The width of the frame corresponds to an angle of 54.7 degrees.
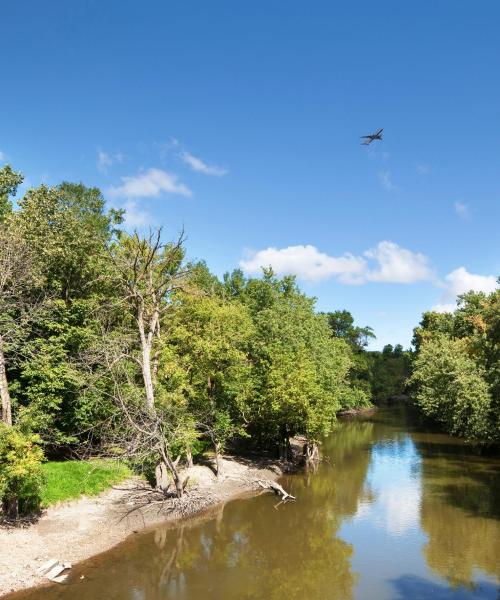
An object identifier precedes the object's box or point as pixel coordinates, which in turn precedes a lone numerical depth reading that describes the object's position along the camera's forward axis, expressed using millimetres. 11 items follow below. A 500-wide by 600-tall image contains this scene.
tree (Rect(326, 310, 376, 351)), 104375
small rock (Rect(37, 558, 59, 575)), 20516
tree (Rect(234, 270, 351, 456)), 38188
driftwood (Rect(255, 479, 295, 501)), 33031
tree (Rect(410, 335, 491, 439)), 41844
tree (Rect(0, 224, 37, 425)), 27188
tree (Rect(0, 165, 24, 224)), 33844
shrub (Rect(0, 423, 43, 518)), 21922
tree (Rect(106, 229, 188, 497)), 28406
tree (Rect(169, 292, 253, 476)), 35469
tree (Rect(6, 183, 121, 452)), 30328
